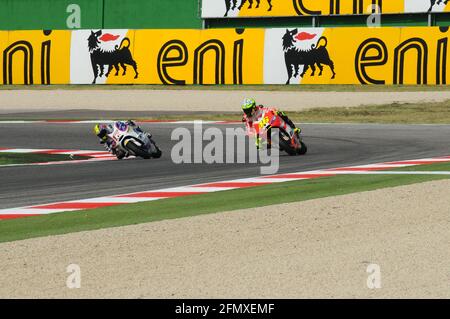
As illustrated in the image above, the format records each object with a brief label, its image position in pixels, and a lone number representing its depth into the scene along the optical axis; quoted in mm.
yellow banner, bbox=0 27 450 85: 32438
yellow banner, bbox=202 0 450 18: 38406
